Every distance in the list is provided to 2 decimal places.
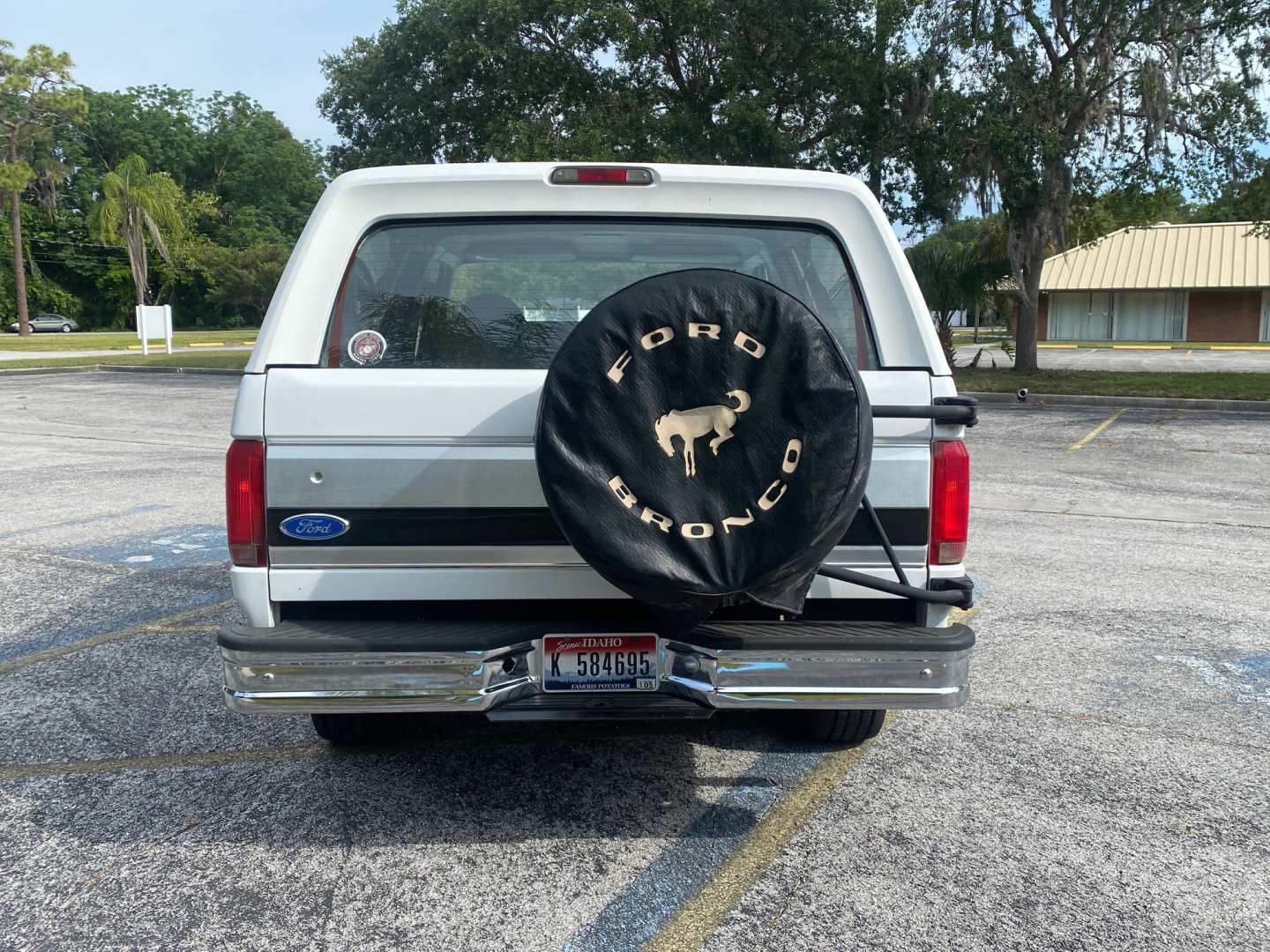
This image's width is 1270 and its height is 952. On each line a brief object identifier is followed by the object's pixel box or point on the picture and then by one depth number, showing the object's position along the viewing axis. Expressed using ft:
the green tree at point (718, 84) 68.85
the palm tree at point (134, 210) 145.59
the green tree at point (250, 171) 260.21
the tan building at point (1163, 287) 143.33
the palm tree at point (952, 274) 75.00
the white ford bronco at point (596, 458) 8.81
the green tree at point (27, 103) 150.41
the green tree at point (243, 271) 234.17
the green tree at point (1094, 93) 63.67
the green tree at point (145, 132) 247.29
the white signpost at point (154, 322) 111.45
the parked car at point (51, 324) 219.41
